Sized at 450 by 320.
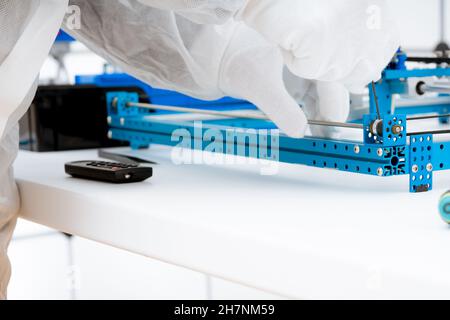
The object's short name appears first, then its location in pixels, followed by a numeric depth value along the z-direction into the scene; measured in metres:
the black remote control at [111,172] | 1.15
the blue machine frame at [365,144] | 1.08
